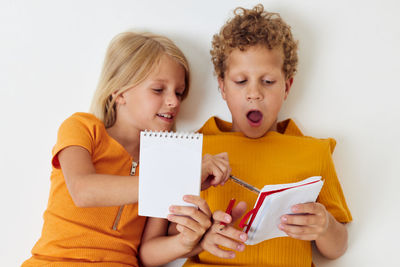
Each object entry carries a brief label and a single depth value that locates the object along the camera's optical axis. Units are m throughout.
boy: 1.17
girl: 1.04
